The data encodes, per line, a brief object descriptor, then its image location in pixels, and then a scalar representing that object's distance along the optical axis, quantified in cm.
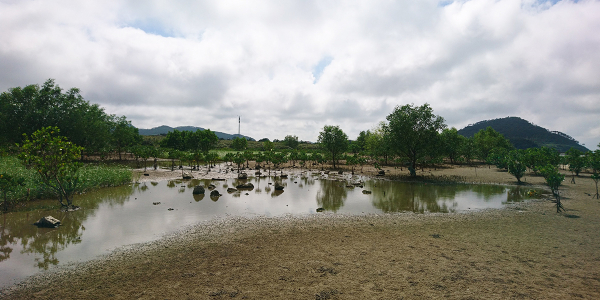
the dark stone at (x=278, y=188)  2595
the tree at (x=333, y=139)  5197
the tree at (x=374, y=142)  5846
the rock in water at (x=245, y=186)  2659
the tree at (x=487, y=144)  6462
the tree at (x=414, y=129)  3478
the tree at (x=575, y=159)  3406
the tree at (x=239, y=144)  9970
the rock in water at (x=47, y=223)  1259
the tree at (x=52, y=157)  1431
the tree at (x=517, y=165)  2959
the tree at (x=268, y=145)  9318
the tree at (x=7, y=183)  1370
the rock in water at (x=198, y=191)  2270
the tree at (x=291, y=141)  12506
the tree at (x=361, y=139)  9944
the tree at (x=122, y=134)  5448
